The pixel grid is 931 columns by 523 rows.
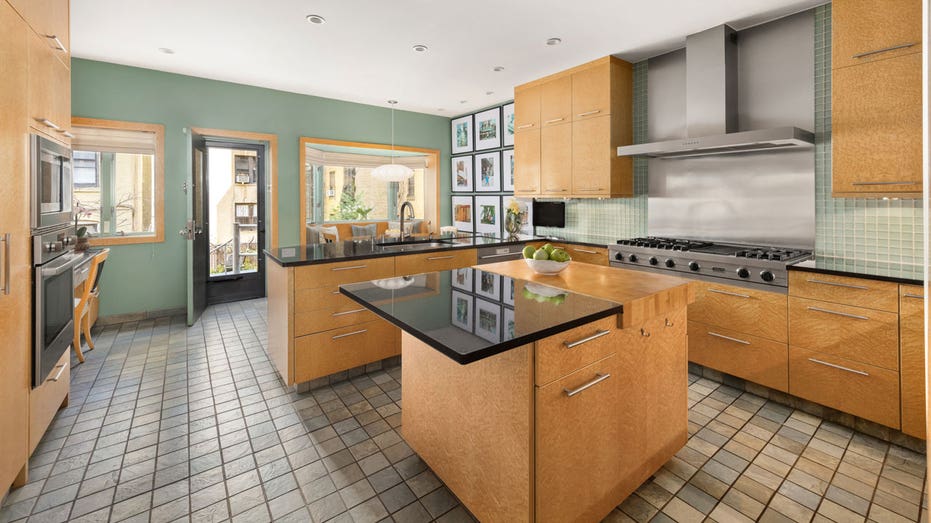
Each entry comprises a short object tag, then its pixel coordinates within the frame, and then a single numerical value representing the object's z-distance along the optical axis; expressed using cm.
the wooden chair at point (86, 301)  316
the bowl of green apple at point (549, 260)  216
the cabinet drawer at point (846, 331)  223
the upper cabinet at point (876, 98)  221
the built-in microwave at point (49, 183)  192
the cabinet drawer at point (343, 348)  280
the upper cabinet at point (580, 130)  385
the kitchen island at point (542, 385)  135
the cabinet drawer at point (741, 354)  265
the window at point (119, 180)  425
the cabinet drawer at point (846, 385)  224
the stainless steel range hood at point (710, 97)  314
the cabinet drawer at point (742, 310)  263
